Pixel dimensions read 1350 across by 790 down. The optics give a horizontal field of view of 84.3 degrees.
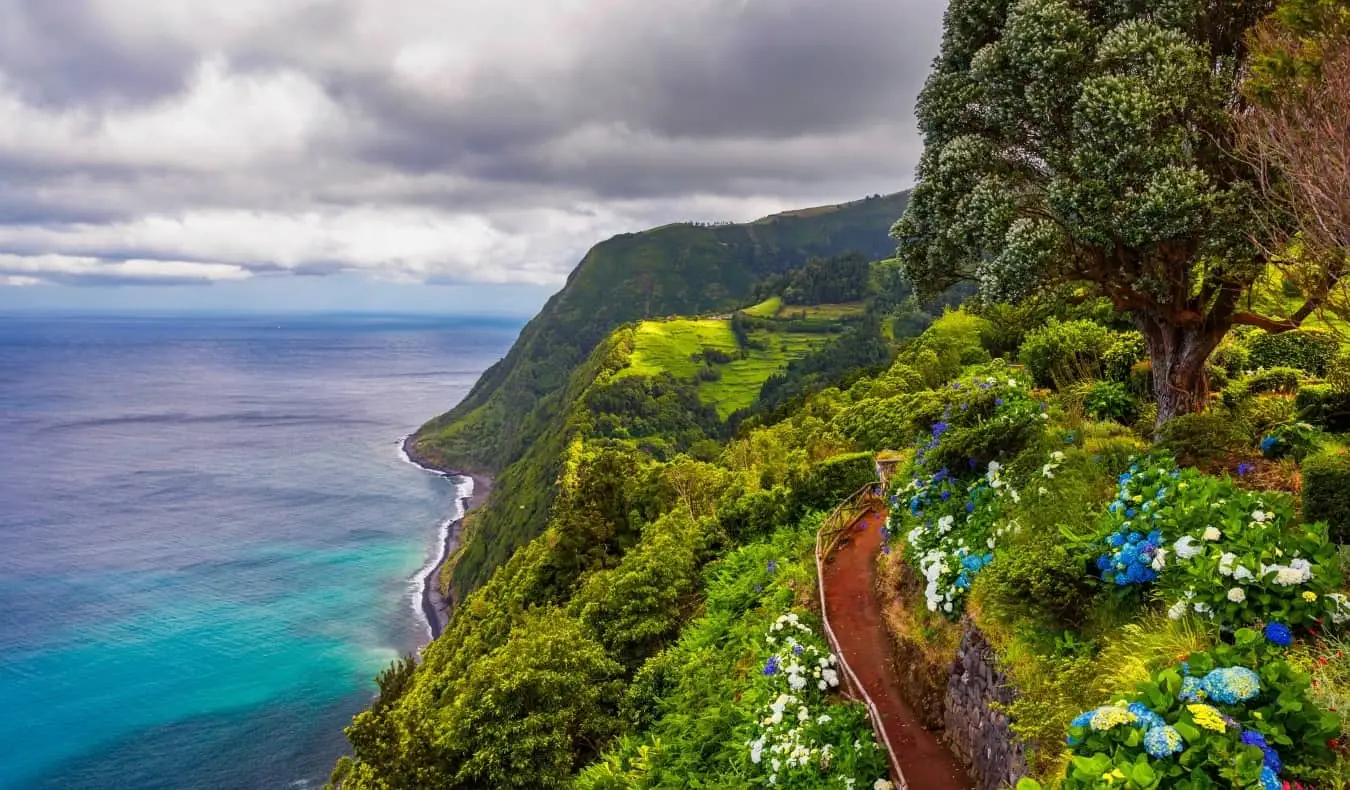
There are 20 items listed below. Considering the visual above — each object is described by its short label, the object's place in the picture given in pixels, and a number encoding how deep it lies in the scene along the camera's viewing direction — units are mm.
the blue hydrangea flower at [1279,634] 6379
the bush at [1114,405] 14453
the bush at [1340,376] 11750
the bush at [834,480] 22484
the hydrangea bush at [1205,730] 5145
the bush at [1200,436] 10258
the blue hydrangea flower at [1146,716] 5478
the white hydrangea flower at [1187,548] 7648
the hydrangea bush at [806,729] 10555
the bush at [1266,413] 12171
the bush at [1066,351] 19156
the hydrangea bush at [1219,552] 6742
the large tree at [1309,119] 7480
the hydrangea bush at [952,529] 11484
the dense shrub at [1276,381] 15711
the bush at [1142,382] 15367
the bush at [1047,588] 8750
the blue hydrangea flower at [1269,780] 4812
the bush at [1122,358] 16375
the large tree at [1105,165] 10289
